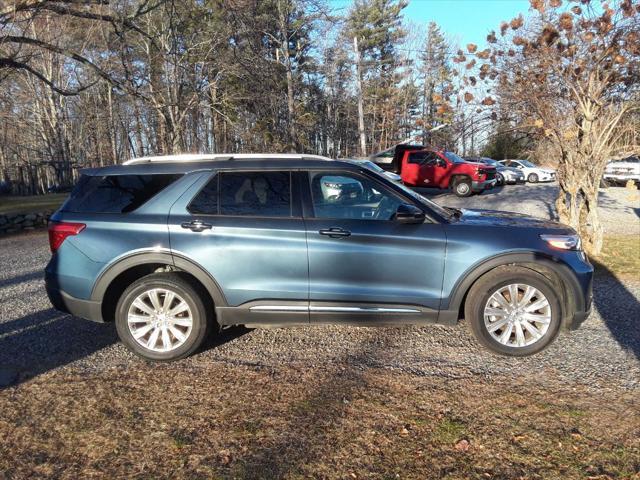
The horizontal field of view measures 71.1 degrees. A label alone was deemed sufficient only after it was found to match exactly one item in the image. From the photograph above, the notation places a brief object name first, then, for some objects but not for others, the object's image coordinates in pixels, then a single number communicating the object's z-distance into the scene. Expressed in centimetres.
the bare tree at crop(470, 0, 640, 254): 651
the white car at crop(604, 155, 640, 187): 2081
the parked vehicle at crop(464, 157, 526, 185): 2352
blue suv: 371
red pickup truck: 1797
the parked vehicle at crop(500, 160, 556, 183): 2595
